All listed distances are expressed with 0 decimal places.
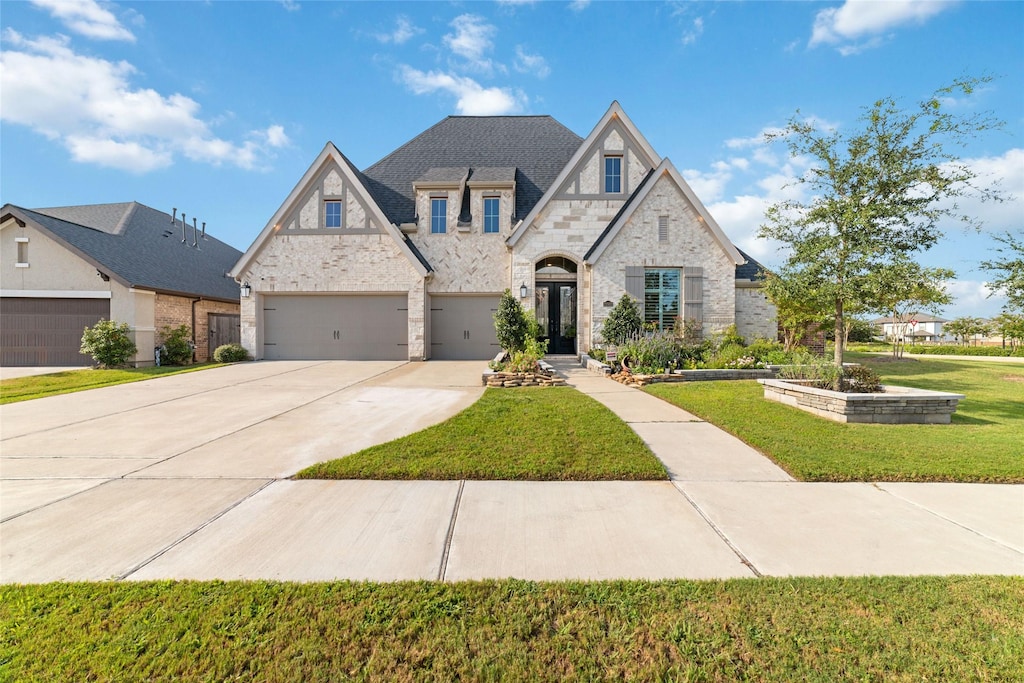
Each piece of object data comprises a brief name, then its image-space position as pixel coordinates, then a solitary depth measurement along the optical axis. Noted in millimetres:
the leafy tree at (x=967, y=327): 33594
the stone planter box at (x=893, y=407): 6629
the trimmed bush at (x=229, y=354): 15844
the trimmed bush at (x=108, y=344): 13883
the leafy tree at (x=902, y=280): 7363
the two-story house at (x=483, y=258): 14766
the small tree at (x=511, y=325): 11578
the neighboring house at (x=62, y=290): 14641
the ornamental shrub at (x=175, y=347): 15852
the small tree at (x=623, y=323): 13648
